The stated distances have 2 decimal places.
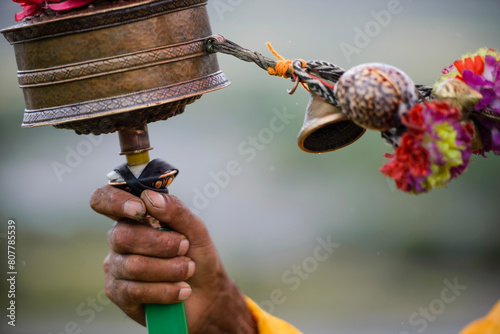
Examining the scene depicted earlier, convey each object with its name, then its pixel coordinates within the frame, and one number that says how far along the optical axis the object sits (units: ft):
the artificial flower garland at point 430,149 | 8.19
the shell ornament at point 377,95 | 8.22
